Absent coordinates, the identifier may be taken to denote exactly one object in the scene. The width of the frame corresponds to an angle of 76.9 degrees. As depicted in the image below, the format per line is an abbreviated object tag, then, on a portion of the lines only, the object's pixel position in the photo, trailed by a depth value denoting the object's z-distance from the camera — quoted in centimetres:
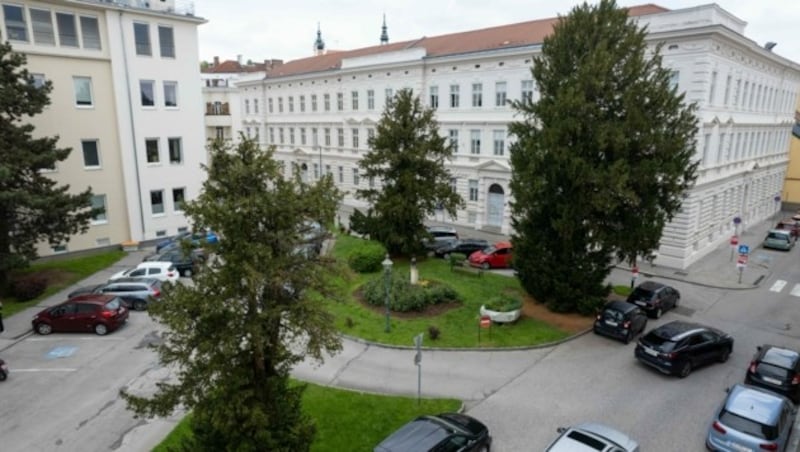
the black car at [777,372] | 1420
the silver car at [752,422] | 1134
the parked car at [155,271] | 2455
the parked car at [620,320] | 1819
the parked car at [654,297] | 2078
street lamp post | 1878
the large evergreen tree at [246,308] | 931
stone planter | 1947
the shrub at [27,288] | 2355
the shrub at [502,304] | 1973
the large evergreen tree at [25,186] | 2184
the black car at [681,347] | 1560
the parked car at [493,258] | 2792
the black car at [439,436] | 1066
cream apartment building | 2859
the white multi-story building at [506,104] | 2711
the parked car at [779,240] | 3306
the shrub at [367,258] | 2605
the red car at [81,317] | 1998
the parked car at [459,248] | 2973
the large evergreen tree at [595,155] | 1827
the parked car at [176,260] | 2691
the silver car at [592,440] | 1069
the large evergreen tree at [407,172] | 2594
